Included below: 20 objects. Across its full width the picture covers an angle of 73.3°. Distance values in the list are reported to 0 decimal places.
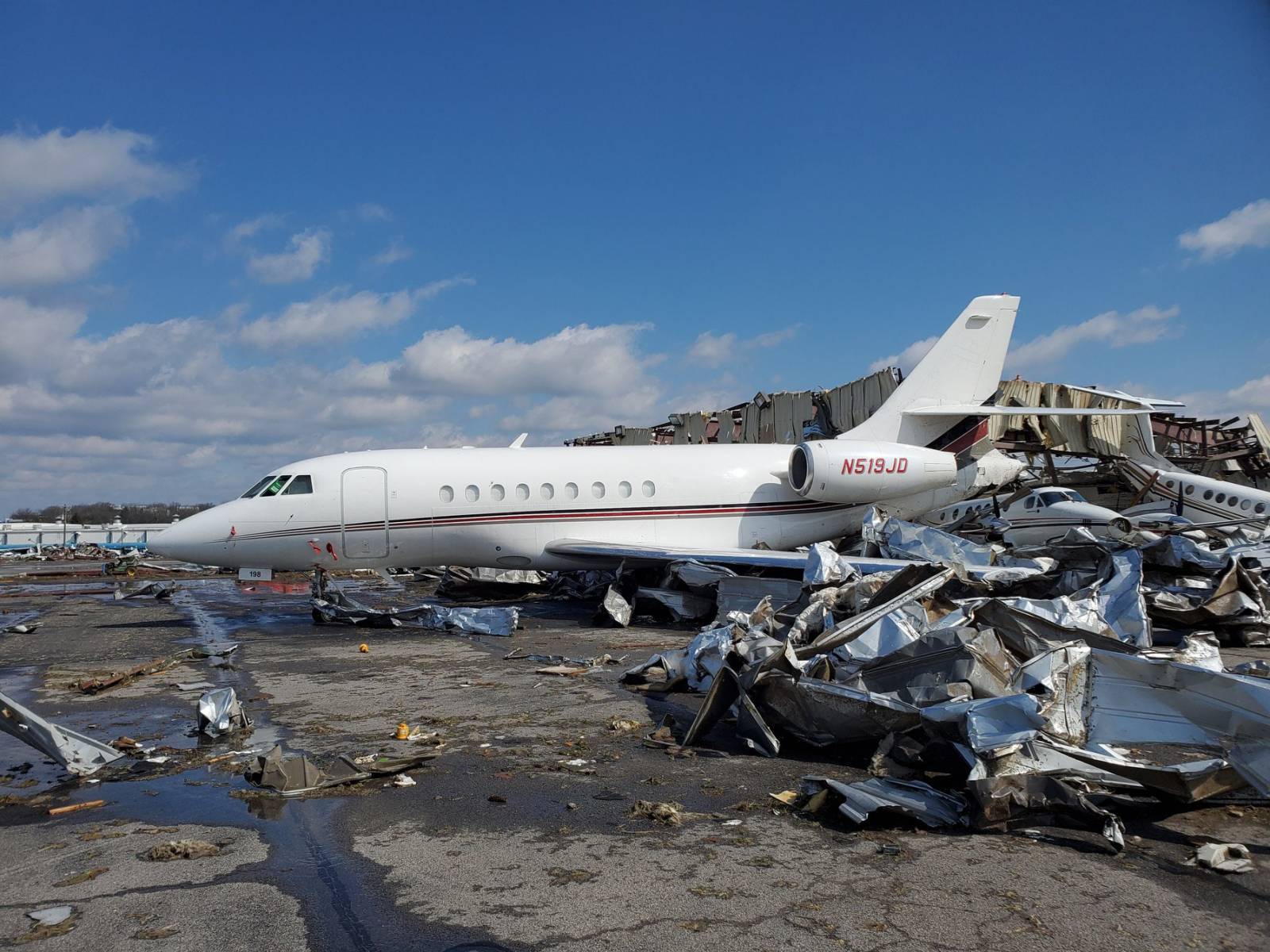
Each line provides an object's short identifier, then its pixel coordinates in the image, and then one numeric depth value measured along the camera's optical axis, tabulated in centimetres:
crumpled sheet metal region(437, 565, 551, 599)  2005
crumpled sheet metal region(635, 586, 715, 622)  1463
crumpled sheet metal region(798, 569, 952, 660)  668
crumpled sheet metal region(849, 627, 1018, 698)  590
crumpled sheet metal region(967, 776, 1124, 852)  453
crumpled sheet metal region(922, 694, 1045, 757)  480
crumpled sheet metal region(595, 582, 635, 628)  1441
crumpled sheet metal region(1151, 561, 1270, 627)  1055
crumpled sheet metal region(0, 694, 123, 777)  551
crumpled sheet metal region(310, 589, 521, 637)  1386
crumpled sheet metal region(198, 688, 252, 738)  698
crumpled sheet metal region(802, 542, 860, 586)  1021
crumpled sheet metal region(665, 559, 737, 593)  1425
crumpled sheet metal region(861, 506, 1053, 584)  1198
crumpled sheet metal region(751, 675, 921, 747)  563
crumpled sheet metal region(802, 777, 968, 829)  465
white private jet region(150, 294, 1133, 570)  1548
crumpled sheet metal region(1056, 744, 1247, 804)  451
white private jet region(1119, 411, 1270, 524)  2572
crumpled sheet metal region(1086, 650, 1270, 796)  446
